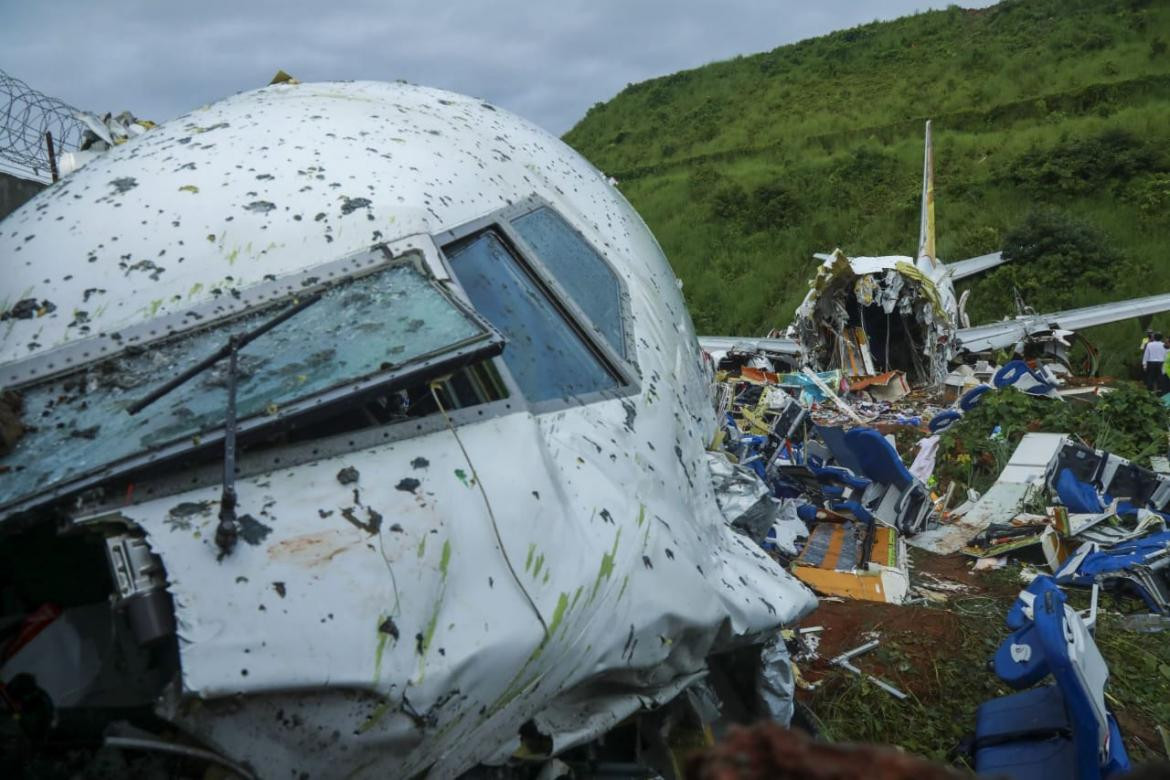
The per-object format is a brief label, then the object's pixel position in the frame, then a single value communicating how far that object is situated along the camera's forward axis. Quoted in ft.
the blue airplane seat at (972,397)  37.14
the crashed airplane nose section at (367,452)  4.99
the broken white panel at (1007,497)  24.16
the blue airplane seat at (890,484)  23.21
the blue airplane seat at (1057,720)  9.31
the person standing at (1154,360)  44.55
